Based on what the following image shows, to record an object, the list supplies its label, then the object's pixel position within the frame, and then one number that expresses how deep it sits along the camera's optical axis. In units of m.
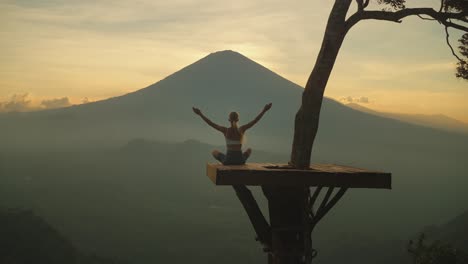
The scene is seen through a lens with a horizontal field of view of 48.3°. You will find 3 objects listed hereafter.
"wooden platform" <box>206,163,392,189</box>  5.85
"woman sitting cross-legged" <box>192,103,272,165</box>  7.09
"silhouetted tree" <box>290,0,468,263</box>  6.60
